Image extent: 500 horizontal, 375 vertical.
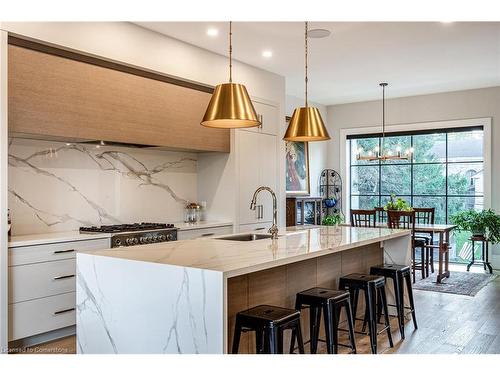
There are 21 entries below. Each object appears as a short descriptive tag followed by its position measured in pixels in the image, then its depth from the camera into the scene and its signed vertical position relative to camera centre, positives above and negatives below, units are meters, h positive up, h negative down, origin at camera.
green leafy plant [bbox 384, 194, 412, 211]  6.73 -0.22
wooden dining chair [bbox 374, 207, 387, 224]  8.14 -0.43
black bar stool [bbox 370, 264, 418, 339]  4.01 -0.77
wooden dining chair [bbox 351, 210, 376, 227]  6.92 -0.34
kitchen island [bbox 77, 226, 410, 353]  2.39 -0.56
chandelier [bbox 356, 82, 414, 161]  7.27 +0.67
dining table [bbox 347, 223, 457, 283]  6.25 -0.59
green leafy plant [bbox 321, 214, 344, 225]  7.57 -0.46
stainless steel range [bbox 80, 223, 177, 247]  4.31 -0.39
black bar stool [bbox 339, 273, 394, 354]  3.57 -0.78
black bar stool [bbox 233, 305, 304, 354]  2.58 -0.73
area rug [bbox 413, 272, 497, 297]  5.79 -1.17
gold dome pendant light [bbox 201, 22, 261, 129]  3.04 +0.54
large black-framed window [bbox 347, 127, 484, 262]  7.62 +0.32
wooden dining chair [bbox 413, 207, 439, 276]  6.81 -0.45
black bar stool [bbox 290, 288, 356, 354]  3.09 -0.77
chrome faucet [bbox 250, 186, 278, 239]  3.84 -0.31
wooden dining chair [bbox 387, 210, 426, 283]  6.37 -0.44
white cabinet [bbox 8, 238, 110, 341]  3.60 -0.75
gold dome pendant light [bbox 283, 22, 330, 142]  3.73 +0.50
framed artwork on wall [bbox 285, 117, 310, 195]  7.99 +0.39
